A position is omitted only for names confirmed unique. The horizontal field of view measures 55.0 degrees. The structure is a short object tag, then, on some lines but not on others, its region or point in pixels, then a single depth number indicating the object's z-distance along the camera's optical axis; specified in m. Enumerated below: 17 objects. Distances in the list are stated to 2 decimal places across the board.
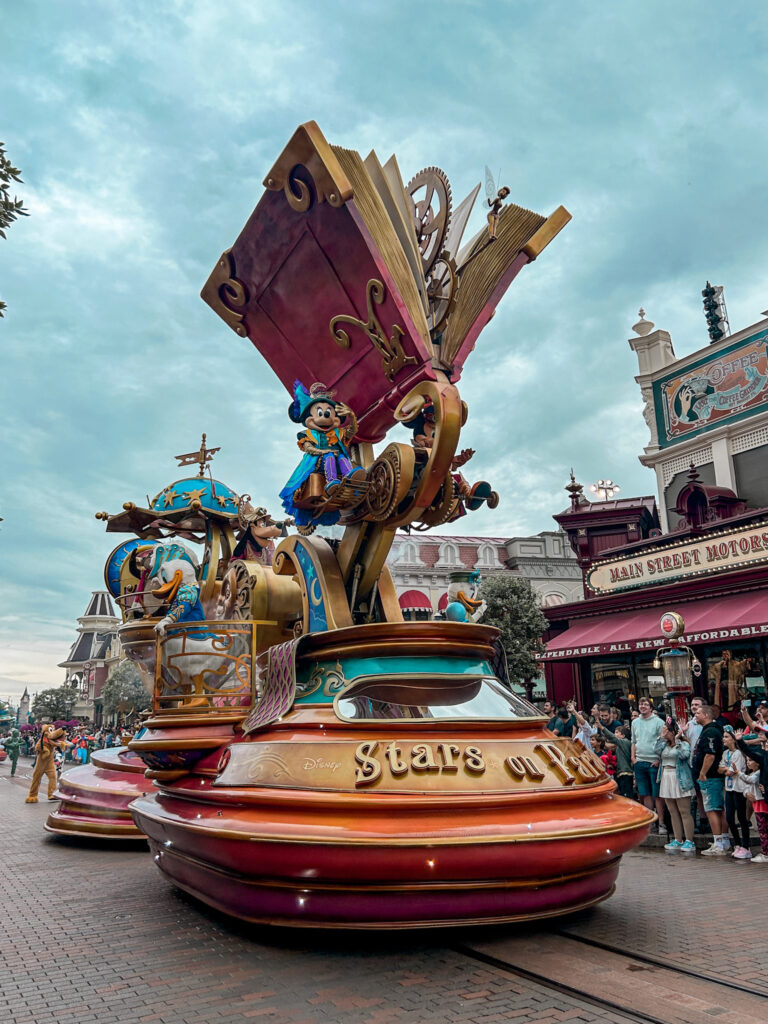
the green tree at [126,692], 41.28
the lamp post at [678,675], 11.17
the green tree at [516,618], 25.73
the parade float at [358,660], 4.27
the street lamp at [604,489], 26.28
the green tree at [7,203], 6.84
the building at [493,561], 34.94
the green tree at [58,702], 64.38
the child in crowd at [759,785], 8.07
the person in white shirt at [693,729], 9.44
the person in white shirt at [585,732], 11.58
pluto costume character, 15.69
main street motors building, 16.36
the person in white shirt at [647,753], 9.53
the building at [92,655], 68.31
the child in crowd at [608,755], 11.24
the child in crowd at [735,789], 8.29
